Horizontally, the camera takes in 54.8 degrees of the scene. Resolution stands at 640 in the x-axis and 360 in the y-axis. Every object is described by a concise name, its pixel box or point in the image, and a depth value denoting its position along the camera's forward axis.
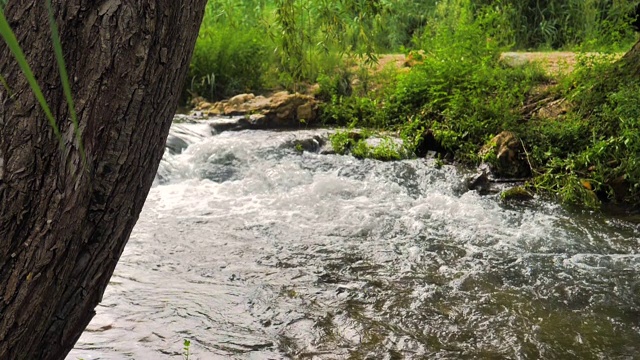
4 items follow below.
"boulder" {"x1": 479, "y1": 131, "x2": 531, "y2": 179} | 5.99
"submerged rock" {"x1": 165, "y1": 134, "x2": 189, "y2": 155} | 7.02
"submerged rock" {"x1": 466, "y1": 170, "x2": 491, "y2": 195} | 5.71
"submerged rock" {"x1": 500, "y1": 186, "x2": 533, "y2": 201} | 5.46
